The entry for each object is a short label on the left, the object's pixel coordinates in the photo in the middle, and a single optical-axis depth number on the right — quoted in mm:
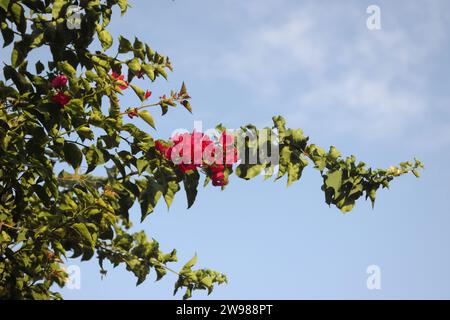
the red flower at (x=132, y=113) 4441
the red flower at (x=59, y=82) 4211
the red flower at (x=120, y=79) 4447
